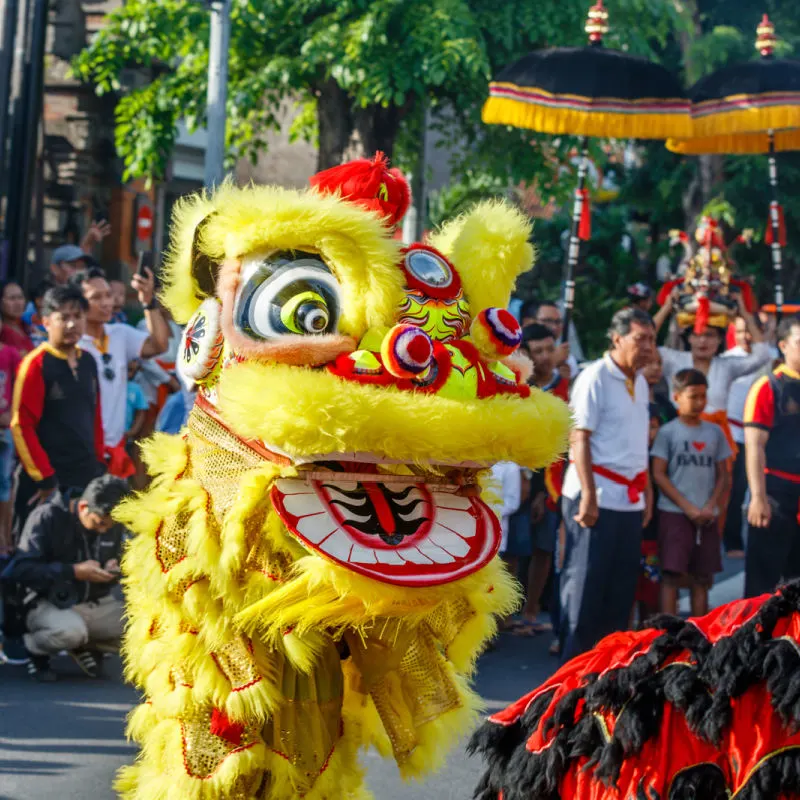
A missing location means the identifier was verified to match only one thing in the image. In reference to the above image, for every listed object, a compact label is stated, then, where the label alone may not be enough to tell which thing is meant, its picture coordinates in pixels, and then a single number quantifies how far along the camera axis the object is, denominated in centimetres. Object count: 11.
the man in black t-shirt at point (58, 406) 1266
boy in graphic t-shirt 1344
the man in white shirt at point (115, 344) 1405
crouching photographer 1120
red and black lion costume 446
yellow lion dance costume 607
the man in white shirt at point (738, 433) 1762
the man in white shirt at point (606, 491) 1157
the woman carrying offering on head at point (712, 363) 1752
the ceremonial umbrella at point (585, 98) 1620
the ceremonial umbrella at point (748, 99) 1855
